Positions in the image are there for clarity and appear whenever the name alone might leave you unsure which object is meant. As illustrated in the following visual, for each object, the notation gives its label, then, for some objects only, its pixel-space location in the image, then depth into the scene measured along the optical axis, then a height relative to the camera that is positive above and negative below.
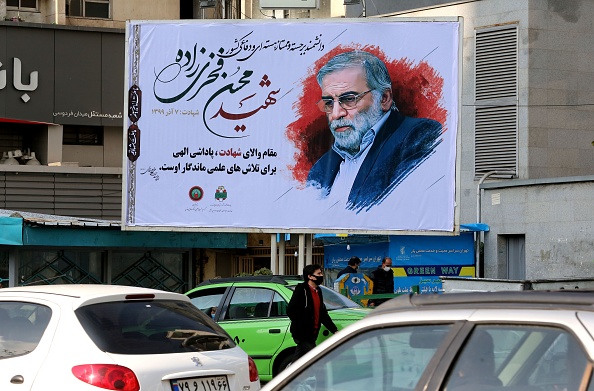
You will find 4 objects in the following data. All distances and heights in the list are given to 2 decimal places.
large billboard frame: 19.61 +0.03
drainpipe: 23.31 -0.51
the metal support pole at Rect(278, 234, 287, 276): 20.40 -1.15
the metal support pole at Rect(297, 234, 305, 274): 19.78 -1.08
